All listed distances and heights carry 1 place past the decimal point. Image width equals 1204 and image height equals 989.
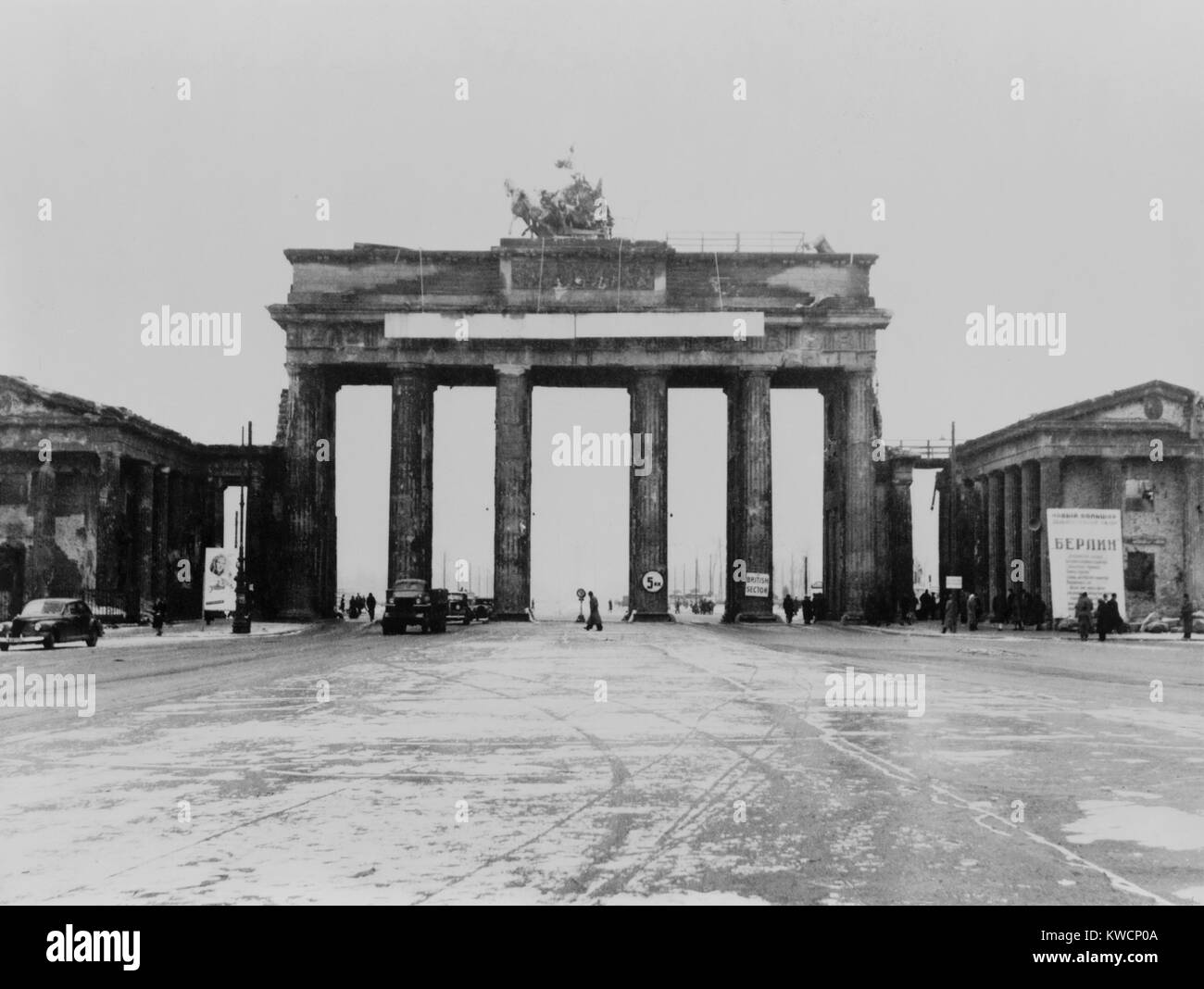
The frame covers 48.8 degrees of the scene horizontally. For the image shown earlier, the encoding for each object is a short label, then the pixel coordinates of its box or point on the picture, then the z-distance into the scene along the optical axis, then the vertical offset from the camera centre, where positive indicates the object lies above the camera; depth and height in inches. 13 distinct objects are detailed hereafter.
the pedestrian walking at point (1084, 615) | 1793.8 -84.1
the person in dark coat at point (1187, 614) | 1807.8 -84.6
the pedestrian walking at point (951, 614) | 2046.0 -93.8
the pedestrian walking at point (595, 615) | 2070.6 -97.2
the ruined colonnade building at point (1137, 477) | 2362.2 +139.8
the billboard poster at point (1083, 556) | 1978.3 -3.3
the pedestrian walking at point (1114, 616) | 1866.4 -88.9
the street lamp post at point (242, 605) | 2065.7 -80.0
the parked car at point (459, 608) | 2512.3 -104.0
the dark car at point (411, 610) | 2016.5 -86.2
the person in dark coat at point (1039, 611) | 2297.0 -100.0
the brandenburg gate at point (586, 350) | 2667.3 +411.8
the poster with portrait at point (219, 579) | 1979.6 -37.8
